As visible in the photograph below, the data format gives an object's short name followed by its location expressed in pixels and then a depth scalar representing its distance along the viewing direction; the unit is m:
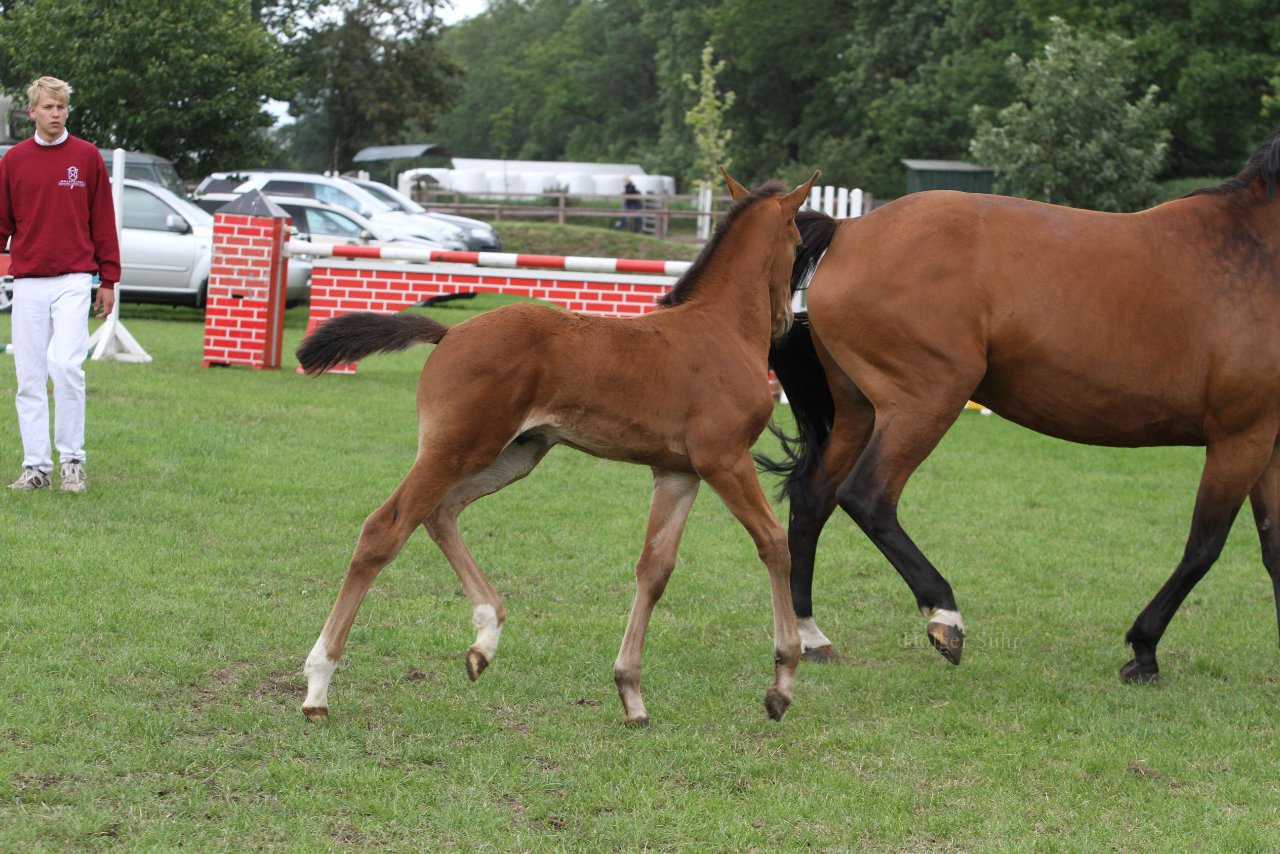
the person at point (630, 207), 40.03
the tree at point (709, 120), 44.17
